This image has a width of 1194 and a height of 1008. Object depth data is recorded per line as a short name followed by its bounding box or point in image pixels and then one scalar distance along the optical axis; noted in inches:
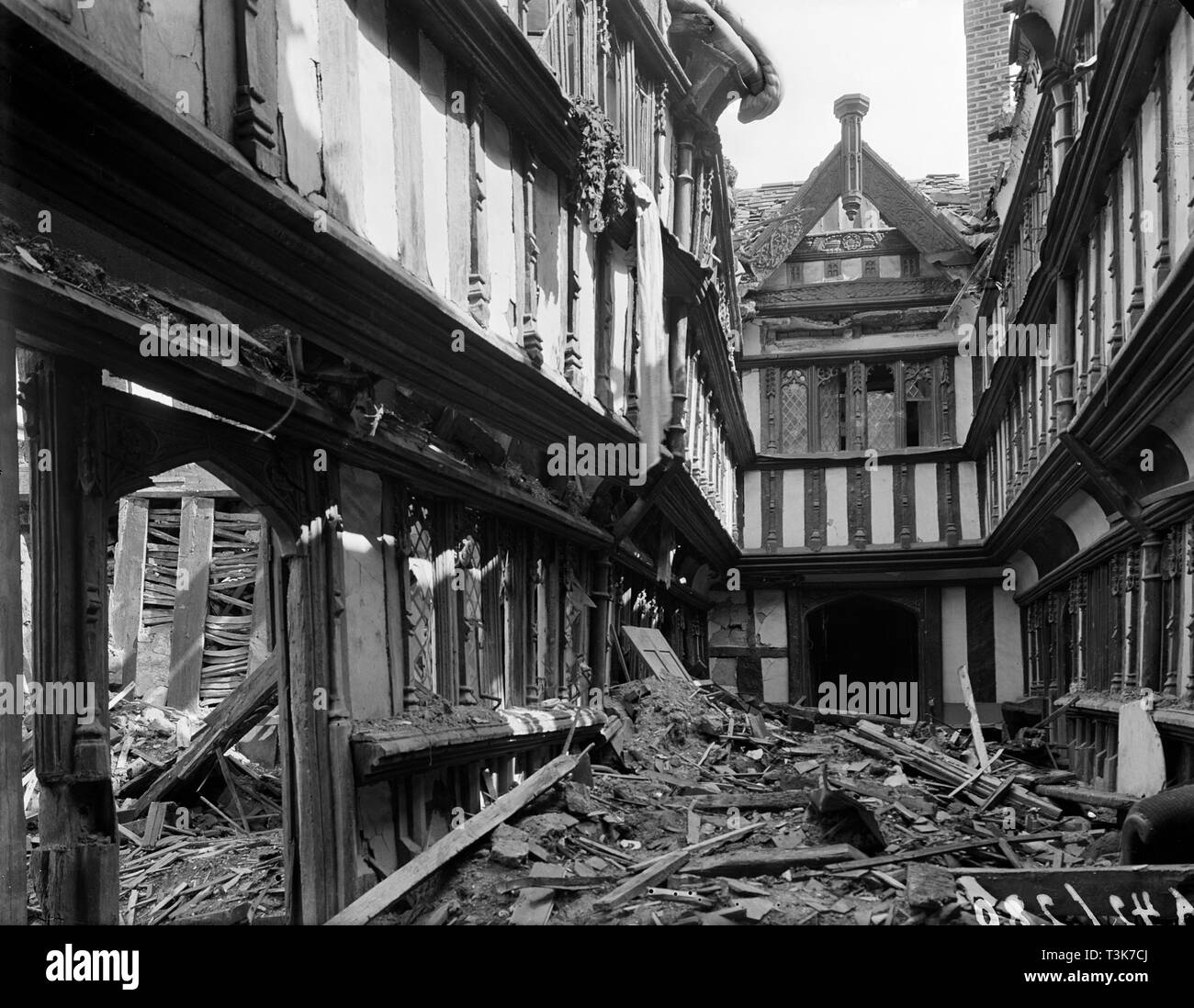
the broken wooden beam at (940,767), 350.9
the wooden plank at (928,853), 225.9
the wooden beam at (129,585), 393.4
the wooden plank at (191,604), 389.7
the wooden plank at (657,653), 462.0
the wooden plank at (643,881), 200.8
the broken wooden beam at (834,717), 530.6
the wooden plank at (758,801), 312.2
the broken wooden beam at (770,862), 226.1
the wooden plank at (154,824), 301.6
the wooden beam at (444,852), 192.1
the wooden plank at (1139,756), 317.1
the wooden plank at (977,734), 393.0
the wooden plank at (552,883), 211.6
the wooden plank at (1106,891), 199.3
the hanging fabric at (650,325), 377.7
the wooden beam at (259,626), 393.4
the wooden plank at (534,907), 196.5
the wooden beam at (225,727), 320.2
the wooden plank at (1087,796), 310.4
